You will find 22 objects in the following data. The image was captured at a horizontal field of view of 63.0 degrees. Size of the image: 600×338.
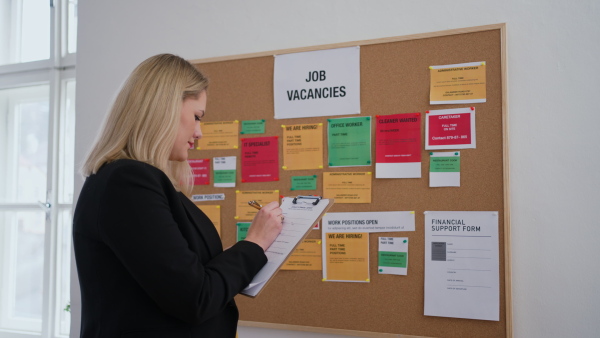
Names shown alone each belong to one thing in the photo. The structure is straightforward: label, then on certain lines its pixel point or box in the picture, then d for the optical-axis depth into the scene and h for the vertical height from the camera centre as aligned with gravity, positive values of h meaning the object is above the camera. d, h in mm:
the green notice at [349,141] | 1898 +151
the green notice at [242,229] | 2070 -209
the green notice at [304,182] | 1977 -9
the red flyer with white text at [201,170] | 2150 +43
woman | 924 -112
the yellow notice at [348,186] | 1891 -24
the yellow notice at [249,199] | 2041 -81
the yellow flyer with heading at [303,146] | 1973 +137
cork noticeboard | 1721 -35
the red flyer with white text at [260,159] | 2041 +88
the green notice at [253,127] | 2070 +226
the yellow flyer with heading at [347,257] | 1876 -299
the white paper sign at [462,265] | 1698 -300
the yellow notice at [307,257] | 1948 -308
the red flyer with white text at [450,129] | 1757 +187
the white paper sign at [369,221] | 1831 -159
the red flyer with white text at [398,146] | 1824 +130
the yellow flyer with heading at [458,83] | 1748 +351
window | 2707 +97
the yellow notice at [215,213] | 2118 -144
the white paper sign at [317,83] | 1936 +393
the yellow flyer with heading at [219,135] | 2113 +195
